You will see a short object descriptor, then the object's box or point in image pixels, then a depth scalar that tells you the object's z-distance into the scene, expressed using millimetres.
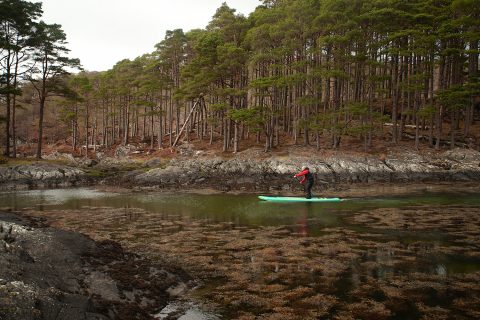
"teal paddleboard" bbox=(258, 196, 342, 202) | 21016
